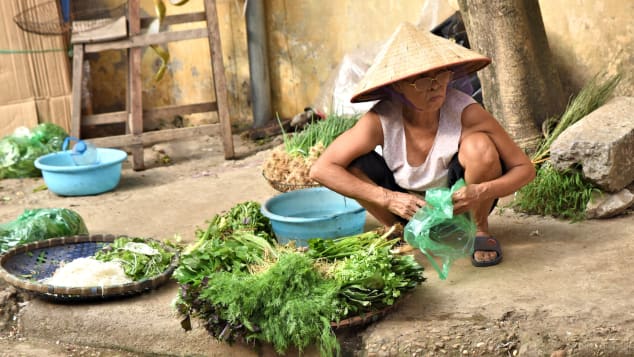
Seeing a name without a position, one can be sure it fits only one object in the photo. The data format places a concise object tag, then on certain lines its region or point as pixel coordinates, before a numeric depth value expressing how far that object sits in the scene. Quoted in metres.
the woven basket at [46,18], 6.64
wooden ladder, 6.11
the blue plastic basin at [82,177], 5.33
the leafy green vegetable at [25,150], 6.21
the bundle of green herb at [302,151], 4.73
